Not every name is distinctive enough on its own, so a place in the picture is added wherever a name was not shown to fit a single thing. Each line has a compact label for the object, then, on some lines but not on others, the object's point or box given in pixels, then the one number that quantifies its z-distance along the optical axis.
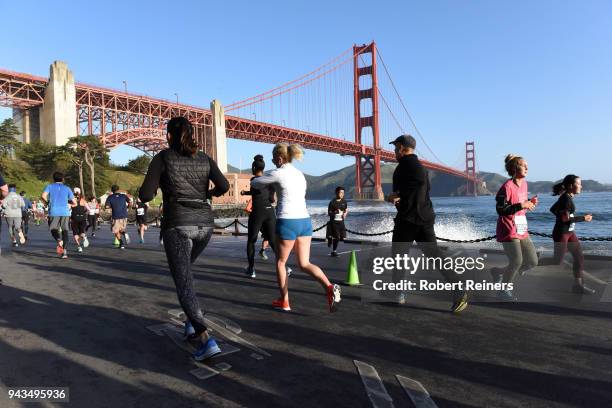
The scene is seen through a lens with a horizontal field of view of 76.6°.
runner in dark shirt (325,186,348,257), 8.11
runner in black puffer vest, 2.80
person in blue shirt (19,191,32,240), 12.59
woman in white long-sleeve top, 3.87
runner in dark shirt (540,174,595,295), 4.77
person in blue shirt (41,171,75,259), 7.56
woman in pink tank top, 4.39
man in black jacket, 4.02
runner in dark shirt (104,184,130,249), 9.73
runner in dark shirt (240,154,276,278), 5.84
